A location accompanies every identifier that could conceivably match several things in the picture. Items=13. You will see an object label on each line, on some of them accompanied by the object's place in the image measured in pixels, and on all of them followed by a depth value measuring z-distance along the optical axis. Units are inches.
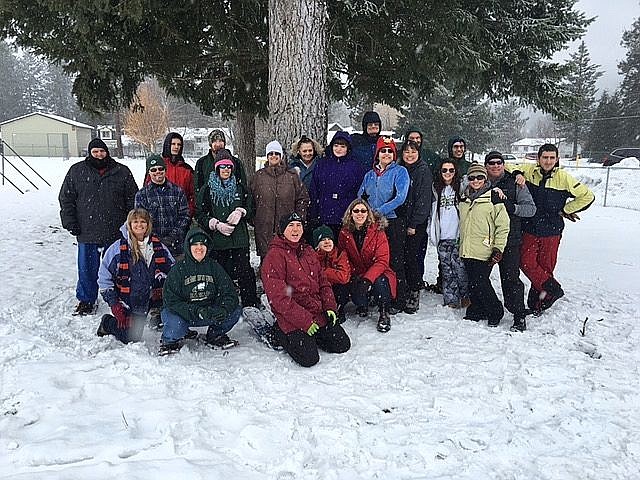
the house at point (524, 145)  3280.5
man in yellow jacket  215.3
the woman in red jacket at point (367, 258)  207.9
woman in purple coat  217.8
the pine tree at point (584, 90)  1793.1
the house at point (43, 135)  1776.6
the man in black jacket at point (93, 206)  210.8
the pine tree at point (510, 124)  2581.7
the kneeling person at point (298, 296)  178.7
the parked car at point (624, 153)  1240.8
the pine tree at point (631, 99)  1578.5
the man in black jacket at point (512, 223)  206.5
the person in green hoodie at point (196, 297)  178.2
